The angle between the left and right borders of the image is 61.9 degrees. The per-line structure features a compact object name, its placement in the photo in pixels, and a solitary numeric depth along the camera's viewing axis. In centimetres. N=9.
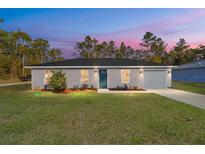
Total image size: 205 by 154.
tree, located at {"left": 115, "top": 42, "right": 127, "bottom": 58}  5628
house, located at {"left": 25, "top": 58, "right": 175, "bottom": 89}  1571
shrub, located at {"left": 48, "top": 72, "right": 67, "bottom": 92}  1346
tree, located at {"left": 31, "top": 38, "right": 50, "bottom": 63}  4101
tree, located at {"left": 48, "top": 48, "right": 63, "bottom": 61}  5066
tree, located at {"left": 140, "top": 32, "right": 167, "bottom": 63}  4997
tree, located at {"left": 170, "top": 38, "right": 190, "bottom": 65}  4525
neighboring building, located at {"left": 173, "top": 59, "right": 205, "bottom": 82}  2462
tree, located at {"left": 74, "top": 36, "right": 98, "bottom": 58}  5094
